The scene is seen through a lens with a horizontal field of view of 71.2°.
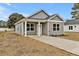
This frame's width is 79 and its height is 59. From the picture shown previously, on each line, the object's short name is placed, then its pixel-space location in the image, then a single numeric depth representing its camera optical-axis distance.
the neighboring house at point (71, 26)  13.50
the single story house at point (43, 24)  8.04
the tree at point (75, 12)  16.79
